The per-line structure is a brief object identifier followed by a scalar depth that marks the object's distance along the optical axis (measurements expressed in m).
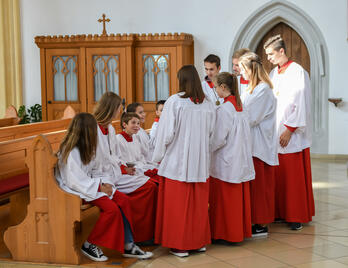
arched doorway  9.40
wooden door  9.87
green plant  10.51
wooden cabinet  9.75
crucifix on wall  9.82
